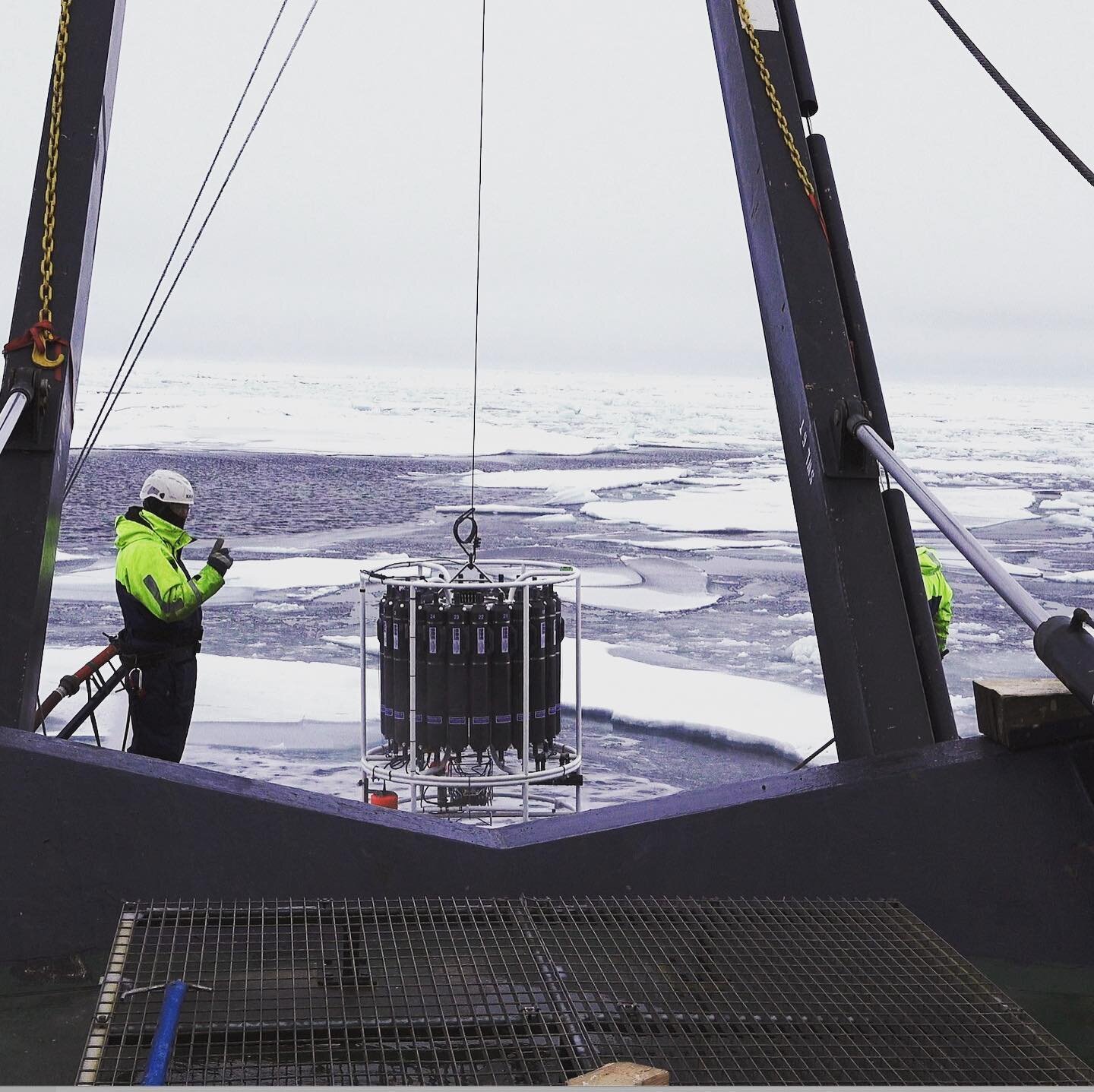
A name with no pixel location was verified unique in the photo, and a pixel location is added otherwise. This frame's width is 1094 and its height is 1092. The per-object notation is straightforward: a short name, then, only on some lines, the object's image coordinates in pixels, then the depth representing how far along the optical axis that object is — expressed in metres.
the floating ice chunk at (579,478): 33.25
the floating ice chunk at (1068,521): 23.56
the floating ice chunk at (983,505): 25.31
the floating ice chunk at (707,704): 9.68
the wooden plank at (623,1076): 1.94
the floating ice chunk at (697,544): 21.59
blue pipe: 1.87
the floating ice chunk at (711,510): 25.23
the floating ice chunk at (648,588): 15.60
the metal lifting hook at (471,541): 6.38
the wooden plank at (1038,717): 3.12
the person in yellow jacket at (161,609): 6.31
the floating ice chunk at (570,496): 28.64
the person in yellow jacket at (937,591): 6.96
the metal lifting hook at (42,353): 4.04
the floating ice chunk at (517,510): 26.64
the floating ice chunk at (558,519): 25.14
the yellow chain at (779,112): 4.24
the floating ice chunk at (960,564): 17.36
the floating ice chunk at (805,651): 12.04
